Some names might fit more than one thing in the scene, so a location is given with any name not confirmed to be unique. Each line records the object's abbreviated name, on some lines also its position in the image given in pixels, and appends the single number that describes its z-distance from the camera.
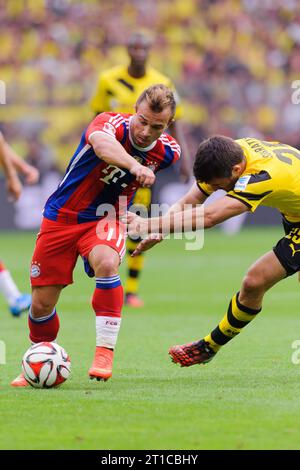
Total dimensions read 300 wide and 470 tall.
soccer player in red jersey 12.42
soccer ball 12.16
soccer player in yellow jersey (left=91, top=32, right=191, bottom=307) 22.00
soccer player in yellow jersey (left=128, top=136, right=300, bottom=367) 11.70
